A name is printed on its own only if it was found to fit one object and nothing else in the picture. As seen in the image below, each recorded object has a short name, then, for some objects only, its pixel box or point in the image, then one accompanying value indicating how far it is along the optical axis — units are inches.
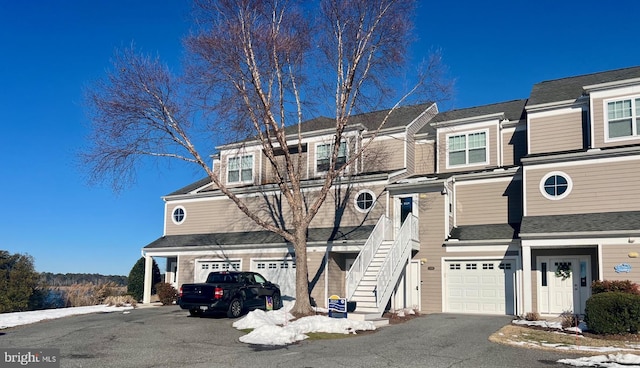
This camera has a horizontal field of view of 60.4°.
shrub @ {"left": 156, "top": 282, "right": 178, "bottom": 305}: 997.8
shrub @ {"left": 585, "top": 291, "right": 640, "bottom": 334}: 541.0
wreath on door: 737.0
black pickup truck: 697.0
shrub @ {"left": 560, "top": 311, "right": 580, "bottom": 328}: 605.8
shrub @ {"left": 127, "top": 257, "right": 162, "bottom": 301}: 1112.3
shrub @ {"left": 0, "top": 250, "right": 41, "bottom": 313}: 918.4
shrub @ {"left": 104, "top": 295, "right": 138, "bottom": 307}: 978.1
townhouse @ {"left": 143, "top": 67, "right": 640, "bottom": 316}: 708.0
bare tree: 727.1
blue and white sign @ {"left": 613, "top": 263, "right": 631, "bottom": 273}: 646.5
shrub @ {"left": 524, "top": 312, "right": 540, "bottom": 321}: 687.1
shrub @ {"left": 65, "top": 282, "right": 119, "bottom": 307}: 1060.5
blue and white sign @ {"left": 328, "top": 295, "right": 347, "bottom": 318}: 644.1
